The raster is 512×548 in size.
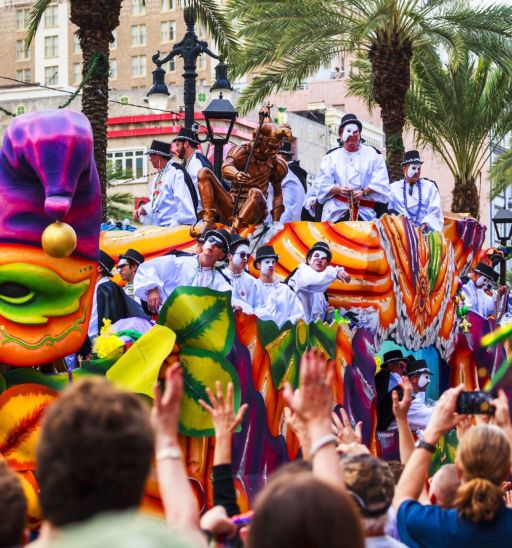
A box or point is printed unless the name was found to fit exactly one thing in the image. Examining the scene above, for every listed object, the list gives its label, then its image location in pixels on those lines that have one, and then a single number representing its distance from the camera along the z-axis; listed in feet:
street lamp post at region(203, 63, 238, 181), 51.06
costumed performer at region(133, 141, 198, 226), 45.29
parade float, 25.79
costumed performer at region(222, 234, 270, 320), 38.63
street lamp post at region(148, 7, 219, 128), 58.95
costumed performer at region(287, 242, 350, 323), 41.45
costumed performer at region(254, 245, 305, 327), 39.86
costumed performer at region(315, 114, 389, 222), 47.32
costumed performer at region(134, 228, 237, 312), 36.78
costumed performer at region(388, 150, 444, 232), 50.83
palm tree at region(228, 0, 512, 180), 69.51
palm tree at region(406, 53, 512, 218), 83.41
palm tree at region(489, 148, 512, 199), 106.93
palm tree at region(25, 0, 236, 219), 54.03
